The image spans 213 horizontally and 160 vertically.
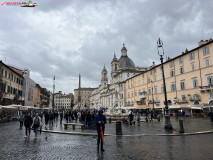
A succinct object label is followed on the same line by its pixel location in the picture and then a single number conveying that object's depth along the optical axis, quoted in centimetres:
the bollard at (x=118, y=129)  1129
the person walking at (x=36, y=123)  1058
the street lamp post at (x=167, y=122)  1368
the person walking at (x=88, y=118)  1667
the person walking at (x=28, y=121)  1106
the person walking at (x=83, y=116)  1875
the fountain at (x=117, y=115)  2538
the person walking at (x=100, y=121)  717
